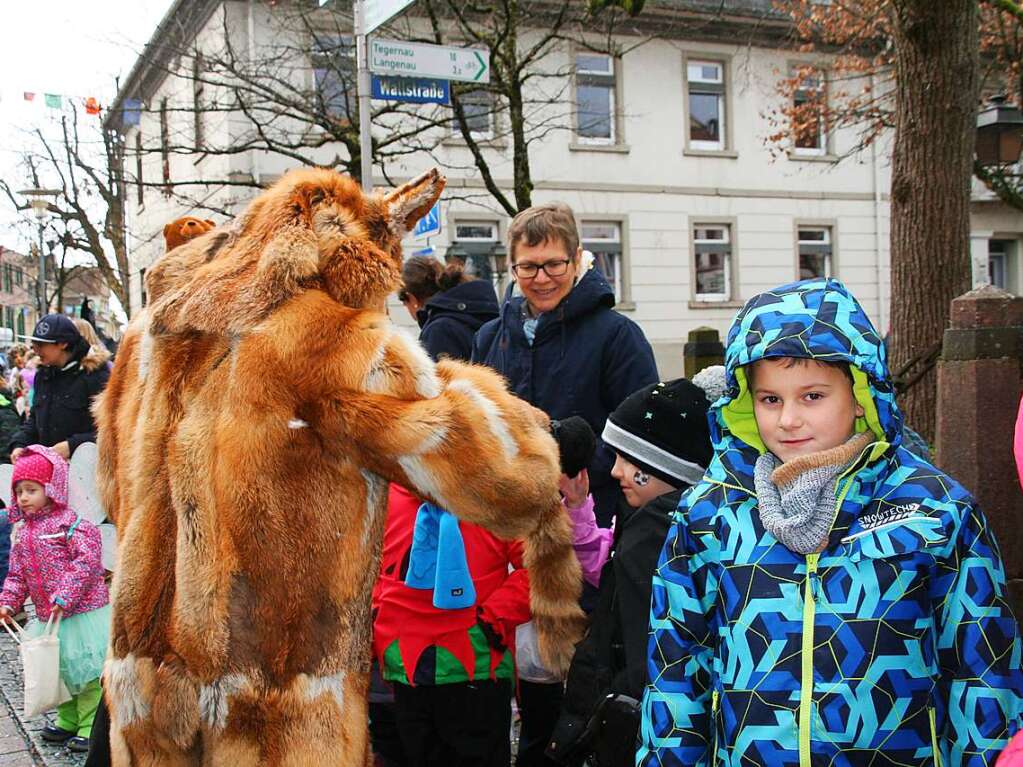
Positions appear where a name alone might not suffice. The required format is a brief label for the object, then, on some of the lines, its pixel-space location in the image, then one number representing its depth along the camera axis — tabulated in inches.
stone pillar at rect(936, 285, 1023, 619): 146.6
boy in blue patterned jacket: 66.2
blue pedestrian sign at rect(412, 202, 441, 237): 297.6
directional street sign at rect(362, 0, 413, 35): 240.2
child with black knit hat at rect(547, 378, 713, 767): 86.0
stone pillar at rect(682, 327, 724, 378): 390.3
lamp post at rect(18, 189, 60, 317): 836.6
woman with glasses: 120.3
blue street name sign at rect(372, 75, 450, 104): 273.6
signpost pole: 258.4
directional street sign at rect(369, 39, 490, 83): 256.5
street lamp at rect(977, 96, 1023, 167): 323.9
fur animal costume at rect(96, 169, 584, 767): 77.5
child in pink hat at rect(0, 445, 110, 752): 169.9
